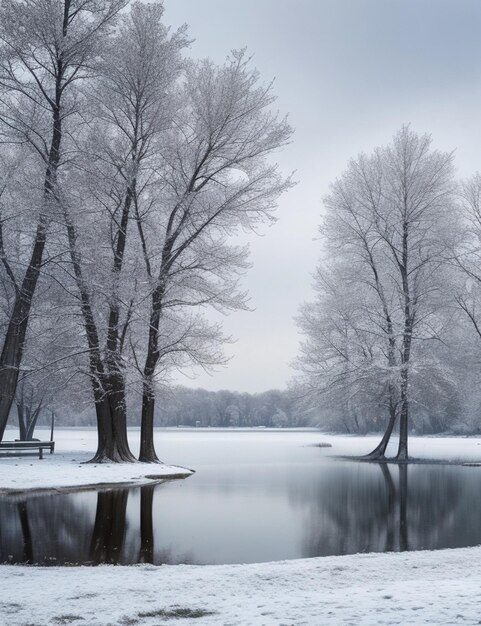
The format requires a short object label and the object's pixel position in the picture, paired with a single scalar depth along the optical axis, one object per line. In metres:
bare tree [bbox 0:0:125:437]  17.36
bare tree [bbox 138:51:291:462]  22.72
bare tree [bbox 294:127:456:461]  31.62
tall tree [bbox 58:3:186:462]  20.88
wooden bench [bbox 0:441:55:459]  22.64
